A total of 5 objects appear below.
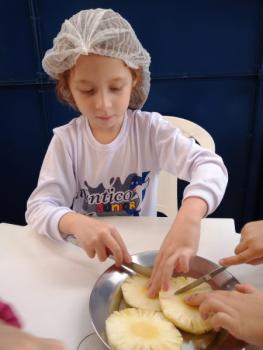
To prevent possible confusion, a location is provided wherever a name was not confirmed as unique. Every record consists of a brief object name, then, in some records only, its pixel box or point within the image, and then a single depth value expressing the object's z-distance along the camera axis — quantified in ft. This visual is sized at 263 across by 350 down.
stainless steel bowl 1.52
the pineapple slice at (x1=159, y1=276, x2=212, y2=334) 1.56
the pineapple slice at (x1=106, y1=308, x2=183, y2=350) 1.44
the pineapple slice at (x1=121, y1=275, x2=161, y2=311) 1.72
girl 2.07
